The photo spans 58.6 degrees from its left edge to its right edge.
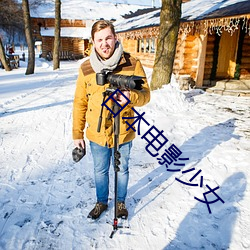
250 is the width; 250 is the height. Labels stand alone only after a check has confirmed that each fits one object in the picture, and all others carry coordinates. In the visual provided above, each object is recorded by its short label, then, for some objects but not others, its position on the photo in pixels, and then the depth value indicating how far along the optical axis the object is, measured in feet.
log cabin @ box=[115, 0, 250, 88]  28.71
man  5.95
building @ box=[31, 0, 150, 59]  96.78
